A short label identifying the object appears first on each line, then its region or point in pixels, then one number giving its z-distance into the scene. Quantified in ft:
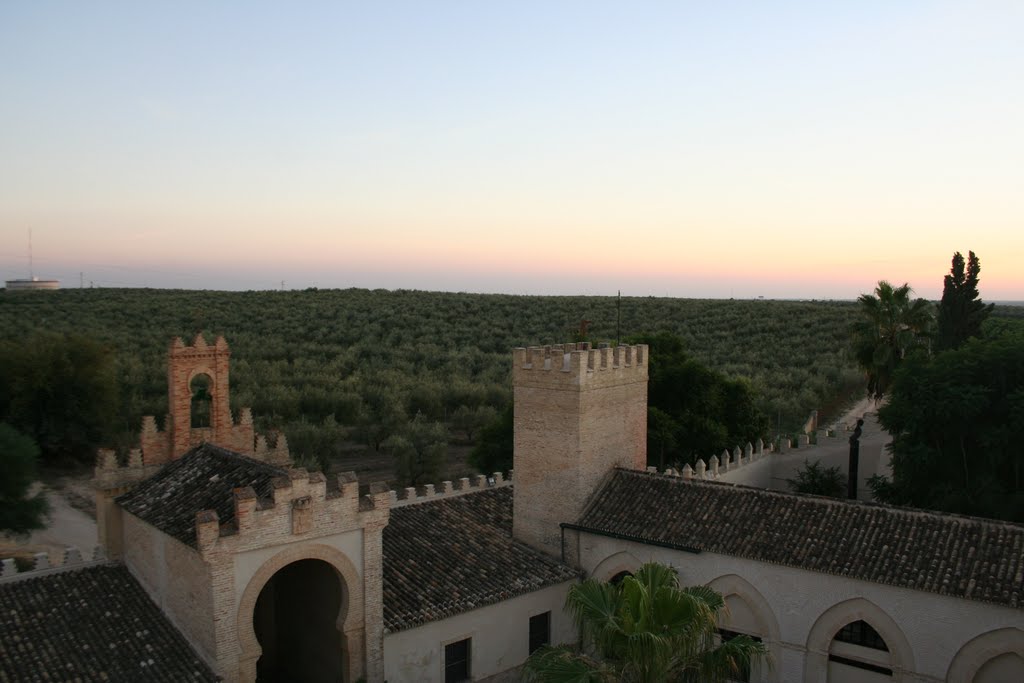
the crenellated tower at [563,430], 59.06
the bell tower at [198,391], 52.38
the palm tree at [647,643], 32.76
